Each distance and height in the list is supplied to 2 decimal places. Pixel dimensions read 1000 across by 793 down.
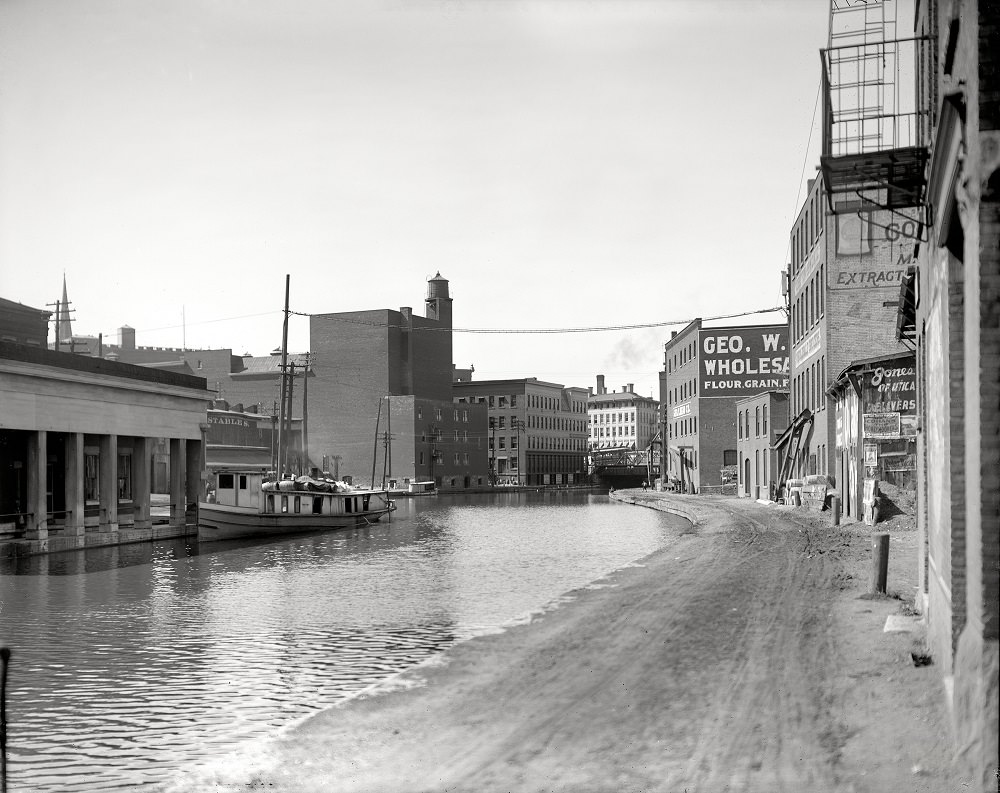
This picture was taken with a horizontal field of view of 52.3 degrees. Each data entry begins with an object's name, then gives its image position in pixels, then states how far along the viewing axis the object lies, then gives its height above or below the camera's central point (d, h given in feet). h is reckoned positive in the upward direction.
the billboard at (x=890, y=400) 107.34 +4.58
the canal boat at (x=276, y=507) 139.85 -9.38
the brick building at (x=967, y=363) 22.40 +2.03
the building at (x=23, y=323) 200.34 +24.80
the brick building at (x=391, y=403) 356.59 +14.92
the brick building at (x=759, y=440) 188.65 +0.52
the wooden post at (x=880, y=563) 54.24 -6.49
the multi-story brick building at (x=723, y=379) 251.39 +16.15
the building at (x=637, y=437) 648.38 +4.13
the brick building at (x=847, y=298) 135.64 +19.72
